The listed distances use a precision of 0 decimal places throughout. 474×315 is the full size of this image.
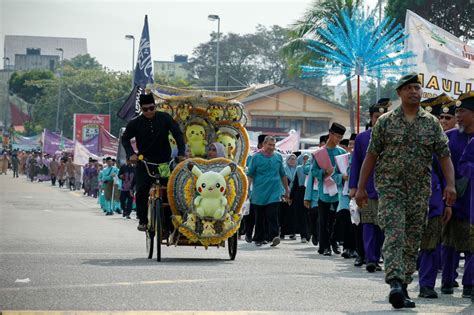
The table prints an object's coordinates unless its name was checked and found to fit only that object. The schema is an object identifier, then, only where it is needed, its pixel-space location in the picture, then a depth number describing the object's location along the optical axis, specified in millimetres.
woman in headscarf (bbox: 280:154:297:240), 25406
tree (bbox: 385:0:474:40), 47688
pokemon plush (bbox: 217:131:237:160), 17359
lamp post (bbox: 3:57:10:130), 152312
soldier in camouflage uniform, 10820
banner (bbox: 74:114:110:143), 70875
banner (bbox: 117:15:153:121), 37188
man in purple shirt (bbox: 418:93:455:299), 11758
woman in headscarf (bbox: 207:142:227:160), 17109
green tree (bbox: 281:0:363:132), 47281
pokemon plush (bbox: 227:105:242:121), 17500
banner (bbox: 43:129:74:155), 81212
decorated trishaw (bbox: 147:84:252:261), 16094
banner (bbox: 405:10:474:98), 20062
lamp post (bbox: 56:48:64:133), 116938
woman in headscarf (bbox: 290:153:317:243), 24562
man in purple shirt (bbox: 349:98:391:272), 14859
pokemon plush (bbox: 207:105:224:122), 17391
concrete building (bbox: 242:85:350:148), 88438
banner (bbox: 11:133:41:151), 127062
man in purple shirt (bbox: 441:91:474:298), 12086
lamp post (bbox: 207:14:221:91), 65538
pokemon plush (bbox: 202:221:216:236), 16109
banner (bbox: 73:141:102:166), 53906
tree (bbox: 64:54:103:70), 194700
